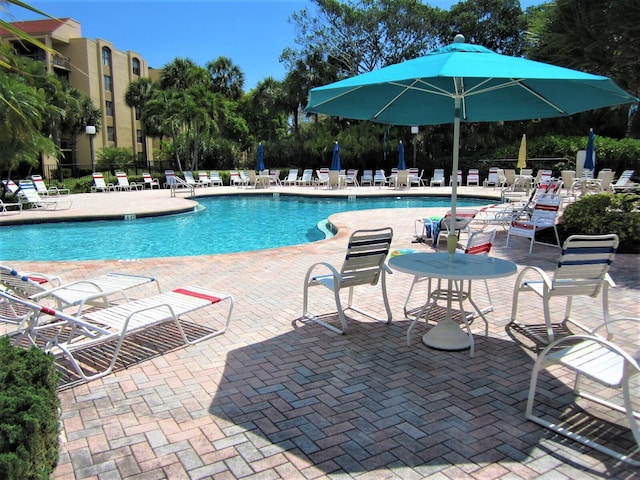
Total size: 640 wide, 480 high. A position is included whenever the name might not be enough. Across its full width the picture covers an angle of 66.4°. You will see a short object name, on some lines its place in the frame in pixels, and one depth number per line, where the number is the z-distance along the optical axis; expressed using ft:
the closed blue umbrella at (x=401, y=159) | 75.82
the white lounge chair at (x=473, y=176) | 76.15
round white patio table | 12.39
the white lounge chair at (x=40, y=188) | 60.76
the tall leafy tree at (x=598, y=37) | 21.74
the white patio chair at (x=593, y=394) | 8.17
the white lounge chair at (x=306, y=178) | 82.99
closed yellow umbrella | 63.62
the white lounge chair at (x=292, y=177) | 83.49
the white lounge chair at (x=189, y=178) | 76.17
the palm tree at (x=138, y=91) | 130.31
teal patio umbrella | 11.26
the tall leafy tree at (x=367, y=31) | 100.27
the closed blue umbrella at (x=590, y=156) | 53.78
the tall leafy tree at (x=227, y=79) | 134.49
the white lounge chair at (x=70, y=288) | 13.55
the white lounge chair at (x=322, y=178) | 77.25
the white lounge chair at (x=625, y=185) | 49.57
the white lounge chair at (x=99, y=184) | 72.64
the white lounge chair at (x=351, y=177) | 79.05
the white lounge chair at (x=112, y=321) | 11.82
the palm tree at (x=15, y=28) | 5.28
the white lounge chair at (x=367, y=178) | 80.12
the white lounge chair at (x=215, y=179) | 84.02
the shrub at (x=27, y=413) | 6.22
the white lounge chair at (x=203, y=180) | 81.58
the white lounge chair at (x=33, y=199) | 51.84
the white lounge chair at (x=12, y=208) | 48.95
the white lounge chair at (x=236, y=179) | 83.05
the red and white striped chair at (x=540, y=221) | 26.73
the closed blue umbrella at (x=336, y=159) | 76.23
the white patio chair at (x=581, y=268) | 12.10
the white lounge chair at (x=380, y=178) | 78.18
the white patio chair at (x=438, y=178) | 76.54
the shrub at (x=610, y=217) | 25.10
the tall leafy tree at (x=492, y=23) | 98.94
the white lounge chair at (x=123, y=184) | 75.72
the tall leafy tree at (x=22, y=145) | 49.57
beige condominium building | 128.77
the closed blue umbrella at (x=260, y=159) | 84.17
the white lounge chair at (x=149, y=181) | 78.83
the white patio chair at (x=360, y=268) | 14.28
